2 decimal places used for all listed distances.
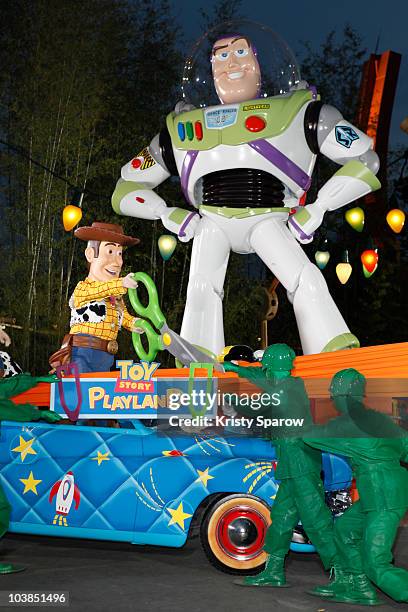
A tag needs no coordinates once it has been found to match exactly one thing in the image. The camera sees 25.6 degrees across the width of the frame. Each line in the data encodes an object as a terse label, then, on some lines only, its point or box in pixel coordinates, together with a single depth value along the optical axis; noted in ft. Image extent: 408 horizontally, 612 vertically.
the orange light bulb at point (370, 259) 33.68
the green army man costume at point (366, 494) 14.40
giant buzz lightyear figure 22.48
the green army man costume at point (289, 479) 15.37
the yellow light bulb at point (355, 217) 27.04
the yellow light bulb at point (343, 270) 32.53
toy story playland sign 18.20
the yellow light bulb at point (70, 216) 27.07
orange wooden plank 17.89
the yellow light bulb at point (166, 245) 26.05
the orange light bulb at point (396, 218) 33.27
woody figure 22.30
